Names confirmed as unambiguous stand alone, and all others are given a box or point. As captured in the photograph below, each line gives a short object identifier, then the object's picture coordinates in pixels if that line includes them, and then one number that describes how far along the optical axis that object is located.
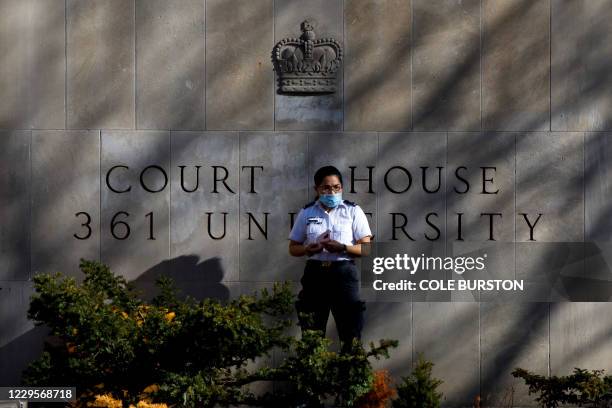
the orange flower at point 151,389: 15.27
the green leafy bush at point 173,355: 15.02
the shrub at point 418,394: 14.52
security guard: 17.86
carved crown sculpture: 20.41
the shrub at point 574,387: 17.06
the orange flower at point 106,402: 15.16
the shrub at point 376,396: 17.27
